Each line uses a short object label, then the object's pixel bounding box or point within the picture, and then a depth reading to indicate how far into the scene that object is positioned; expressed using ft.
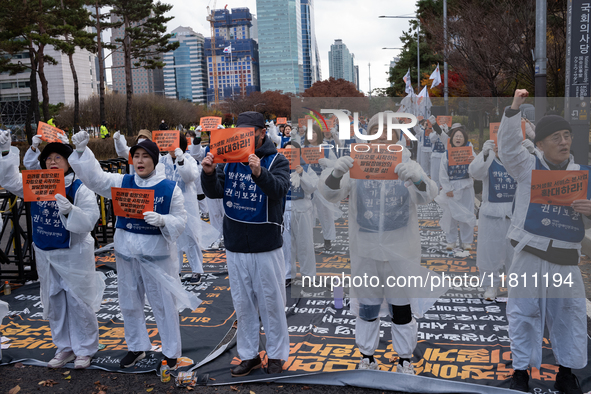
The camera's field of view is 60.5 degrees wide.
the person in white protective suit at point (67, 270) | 14.53
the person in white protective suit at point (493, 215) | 18.34
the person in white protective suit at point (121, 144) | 21.76
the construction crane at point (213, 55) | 520.01
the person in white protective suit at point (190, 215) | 21.94
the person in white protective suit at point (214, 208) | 28.89
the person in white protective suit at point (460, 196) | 25.23
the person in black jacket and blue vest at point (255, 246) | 13.23
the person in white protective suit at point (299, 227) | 21.62
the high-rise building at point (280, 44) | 504.84
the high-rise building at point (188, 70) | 539.29
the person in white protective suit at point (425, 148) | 47.88
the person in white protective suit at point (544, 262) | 11.61
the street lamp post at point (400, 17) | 80.35
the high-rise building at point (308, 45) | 531.99
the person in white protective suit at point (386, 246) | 12.55
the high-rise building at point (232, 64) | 524.93
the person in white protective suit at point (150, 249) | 13.78
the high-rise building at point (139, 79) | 565.94
